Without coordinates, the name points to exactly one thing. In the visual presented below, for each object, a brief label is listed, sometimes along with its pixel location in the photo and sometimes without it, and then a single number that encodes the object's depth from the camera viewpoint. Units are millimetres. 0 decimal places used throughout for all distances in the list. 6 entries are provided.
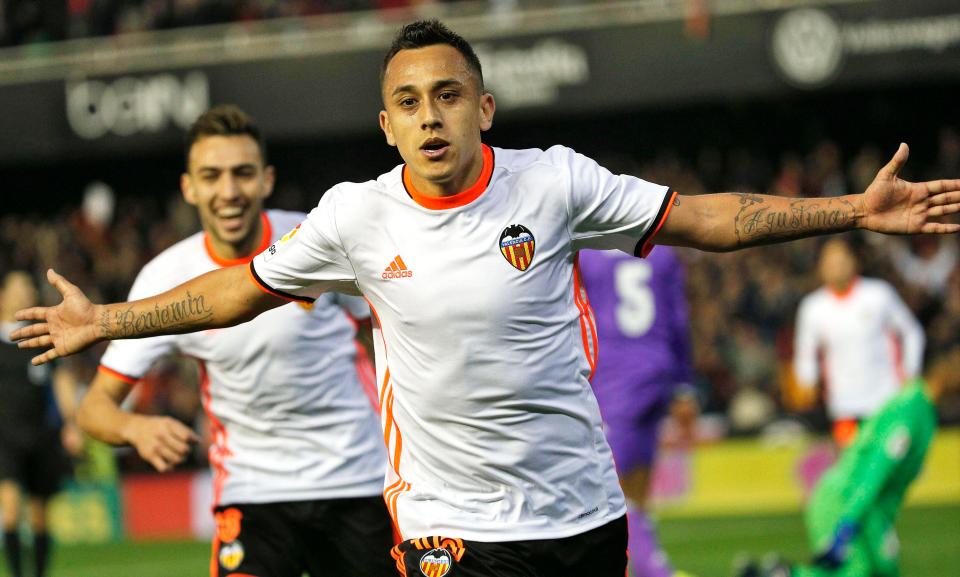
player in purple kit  16469
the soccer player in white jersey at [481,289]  8609
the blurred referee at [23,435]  24562
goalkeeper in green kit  16922
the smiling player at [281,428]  11562
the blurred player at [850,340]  24297
